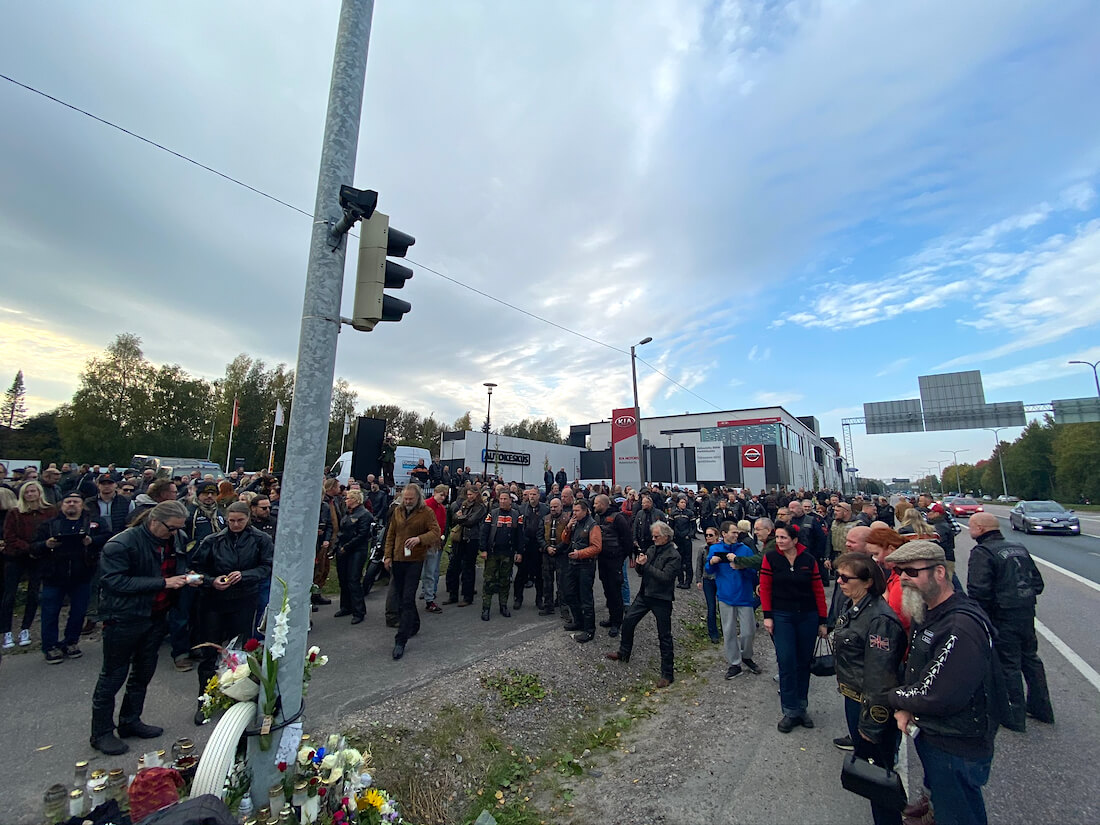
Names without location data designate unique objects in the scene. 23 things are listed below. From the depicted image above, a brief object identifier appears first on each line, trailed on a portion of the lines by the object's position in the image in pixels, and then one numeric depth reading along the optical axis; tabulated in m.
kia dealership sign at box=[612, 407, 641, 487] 20.17
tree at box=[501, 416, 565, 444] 79.25
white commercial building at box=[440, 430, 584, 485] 36.44
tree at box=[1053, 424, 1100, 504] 46.81
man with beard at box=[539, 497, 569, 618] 8.12
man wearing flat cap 2.45
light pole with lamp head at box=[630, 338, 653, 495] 19.66
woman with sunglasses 2.91
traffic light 3.03
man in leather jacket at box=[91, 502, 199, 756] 3.67
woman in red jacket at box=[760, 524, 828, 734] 4.59
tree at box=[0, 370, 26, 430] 61.88
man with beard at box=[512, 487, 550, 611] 8.48
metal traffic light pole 2.65
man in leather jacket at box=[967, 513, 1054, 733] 4.43
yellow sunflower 2.65
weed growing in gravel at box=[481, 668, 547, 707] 5.11
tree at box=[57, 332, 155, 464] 40.72
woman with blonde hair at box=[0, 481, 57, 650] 5.34
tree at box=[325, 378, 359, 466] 51.75
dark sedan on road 20.50
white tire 2.38
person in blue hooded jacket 6.05
